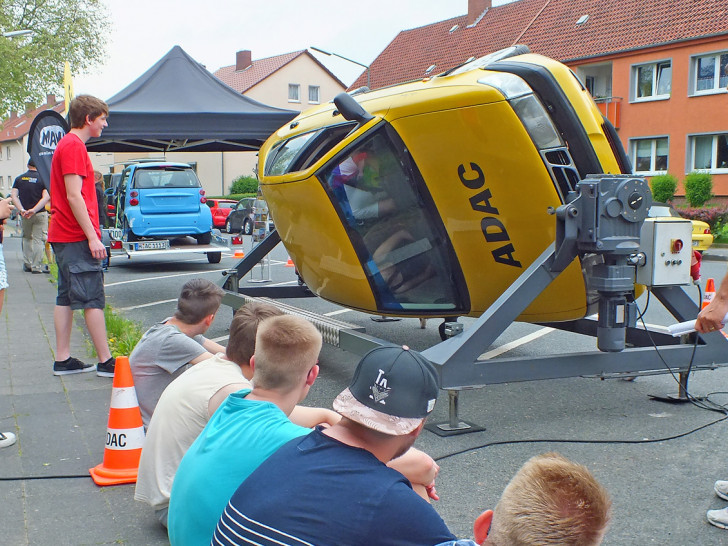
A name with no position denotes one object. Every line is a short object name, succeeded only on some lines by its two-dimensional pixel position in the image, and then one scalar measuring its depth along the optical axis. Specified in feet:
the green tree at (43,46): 107.04
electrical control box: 16.25
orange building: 95.71
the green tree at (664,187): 88.02
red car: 110.01
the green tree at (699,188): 83.10
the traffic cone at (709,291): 23.61
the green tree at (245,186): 161.76
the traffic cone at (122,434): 13.52
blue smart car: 51.98
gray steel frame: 15.44
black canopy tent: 29.73
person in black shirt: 41.60
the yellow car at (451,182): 16.35
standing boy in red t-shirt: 19.02
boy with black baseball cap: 5.97
